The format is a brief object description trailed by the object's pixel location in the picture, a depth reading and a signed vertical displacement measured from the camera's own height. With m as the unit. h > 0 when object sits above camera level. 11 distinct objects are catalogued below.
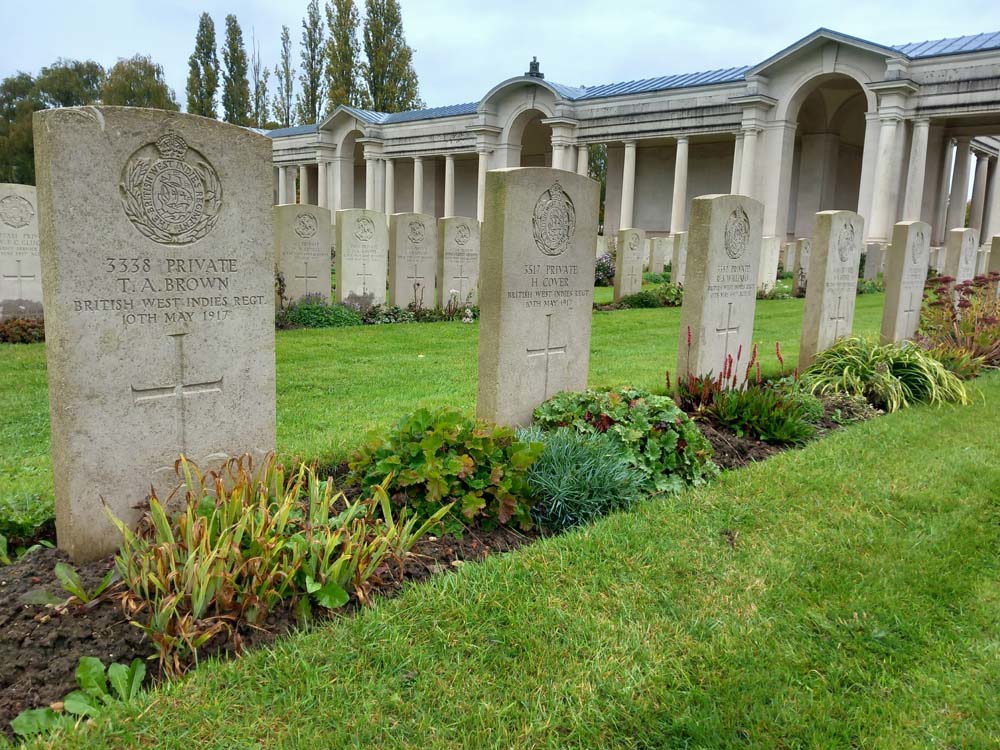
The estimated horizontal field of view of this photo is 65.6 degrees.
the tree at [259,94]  52.44 +10.81
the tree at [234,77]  45.16 +10.20
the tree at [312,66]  46.66 +11.67
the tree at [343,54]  43.19 +11.47
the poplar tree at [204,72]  44.47 +10.30
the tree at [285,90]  52.12 +11.09
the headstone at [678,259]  18.83 +0.26
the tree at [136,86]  48.41 +10.26
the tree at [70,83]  52.75 +11.22
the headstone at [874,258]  25.03 +0.61
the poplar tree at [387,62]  42.41 +11.02
